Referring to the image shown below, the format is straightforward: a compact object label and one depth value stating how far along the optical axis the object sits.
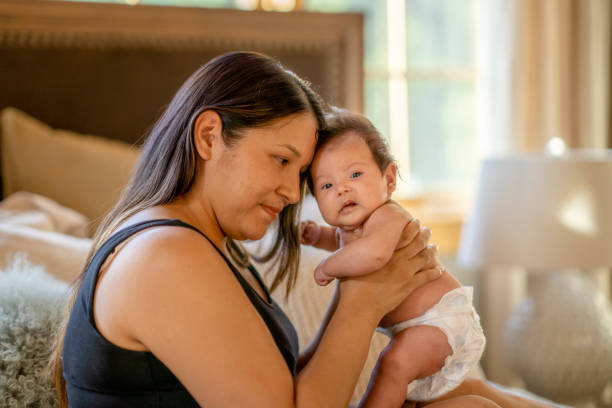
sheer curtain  3.06
